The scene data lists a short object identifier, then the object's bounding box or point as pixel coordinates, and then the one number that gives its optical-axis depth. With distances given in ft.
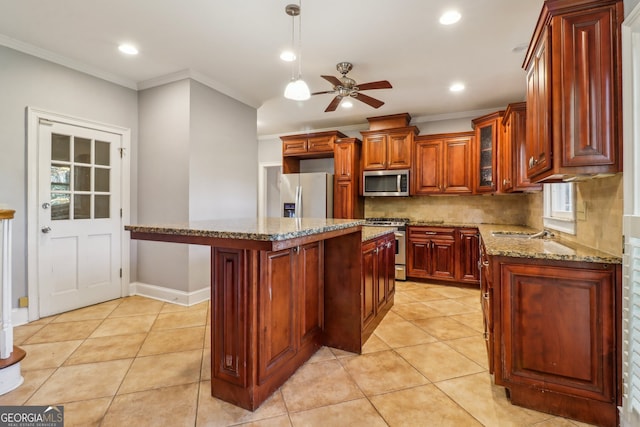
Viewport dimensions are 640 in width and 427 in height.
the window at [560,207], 7.84
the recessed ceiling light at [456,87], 12.31
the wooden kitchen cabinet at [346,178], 16.35
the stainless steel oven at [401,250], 14.93
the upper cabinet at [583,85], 4.95
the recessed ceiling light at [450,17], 7.84
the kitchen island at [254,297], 5.05
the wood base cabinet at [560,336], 5.15
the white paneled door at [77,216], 10.04
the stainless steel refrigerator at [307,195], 16.25
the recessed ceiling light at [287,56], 9.84
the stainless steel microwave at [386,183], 15.55
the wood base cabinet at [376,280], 8.21
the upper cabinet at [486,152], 13.06
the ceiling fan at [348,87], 9.61
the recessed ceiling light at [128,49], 9.56
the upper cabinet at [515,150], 10.32
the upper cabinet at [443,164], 14.65
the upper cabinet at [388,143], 15.52
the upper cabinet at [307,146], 17.02
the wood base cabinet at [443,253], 13.76
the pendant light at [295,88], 7.45
